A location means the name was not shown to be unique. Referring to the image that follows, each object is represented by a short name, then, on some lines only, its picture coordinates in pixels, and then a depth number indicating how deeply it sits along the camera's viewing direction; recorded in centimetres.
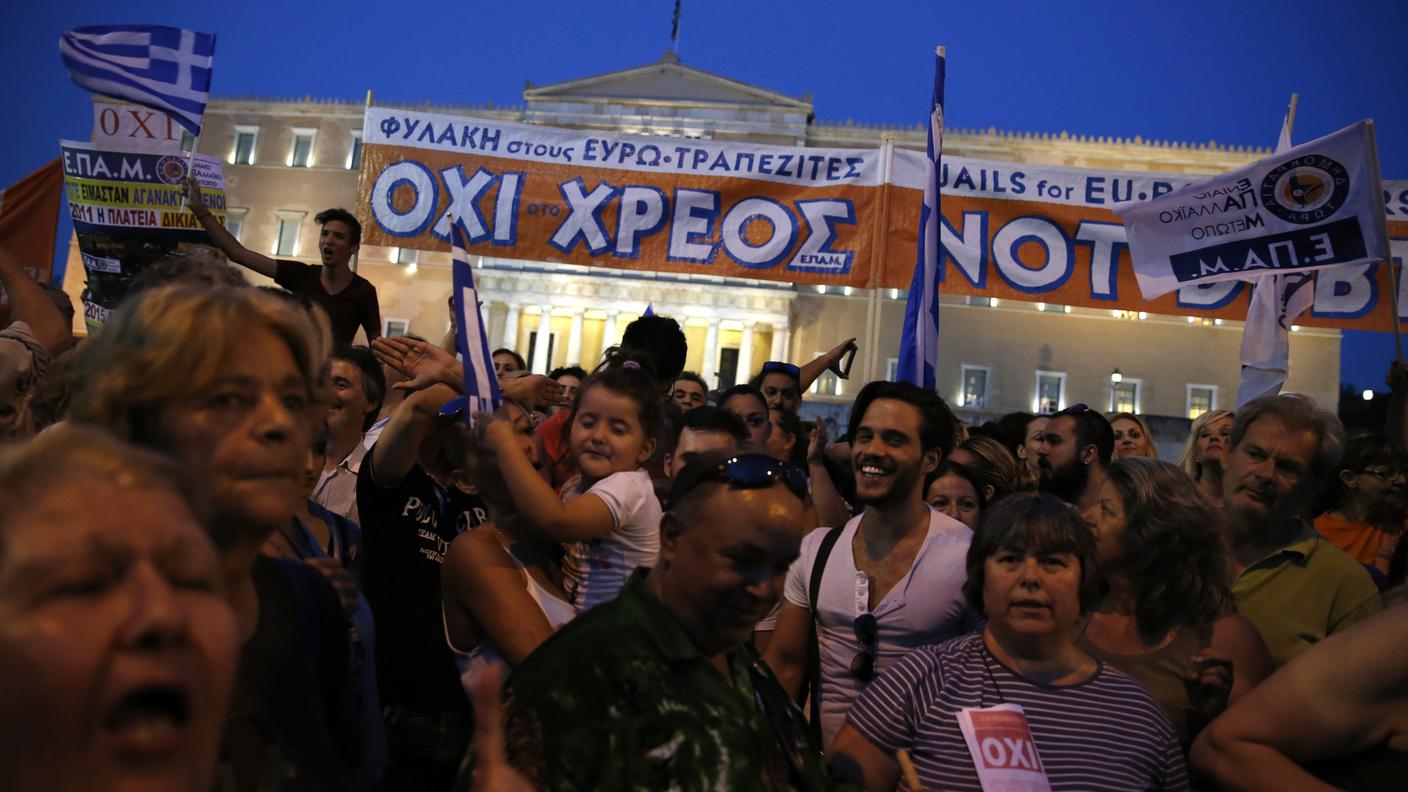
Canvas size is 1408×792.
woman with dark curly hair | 321
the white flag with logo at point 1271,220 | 670
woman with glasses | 566
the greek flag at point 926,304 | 694
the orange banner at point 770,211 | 888
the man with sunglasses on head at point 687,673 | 186
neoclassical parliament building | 4272
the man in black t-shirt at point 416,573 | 335
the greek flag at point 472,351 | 304
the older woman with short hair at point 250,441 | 161
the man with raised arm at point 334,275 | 643
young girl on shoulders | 297
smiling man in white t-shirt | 355
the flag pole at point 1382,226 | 634
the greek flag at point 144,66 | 699
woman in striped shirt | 280
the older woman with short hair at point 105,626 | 95
